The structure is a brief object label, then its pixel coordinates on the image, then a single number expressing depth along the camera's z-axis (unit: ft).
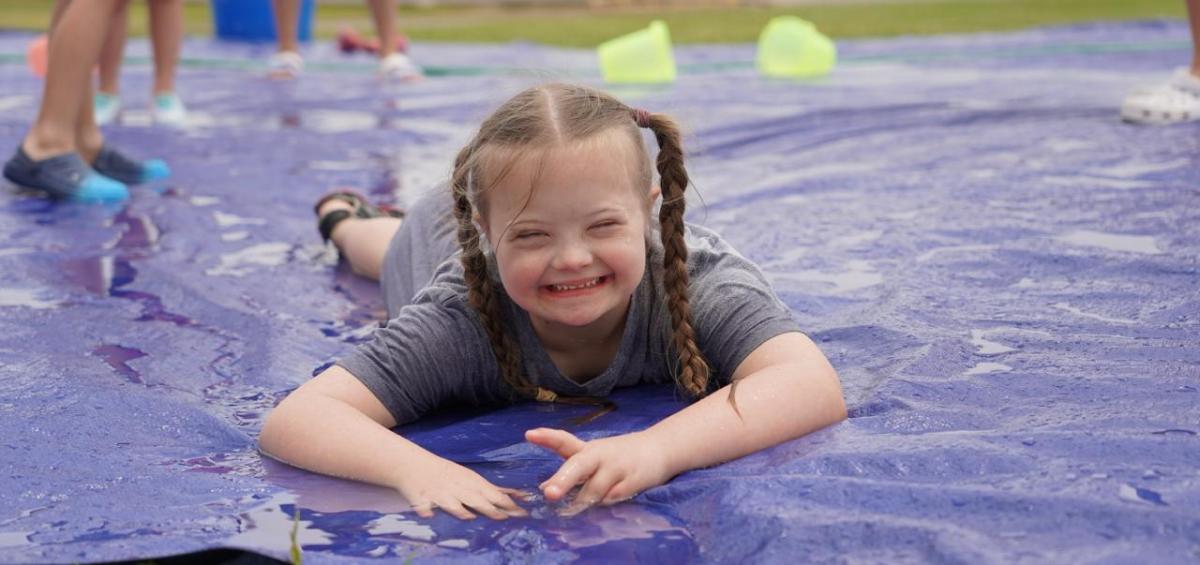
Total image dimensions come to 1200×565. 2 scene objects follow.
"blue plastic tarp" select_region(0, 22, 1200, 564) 5.41
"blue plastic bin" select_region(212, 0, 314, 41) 30.09
